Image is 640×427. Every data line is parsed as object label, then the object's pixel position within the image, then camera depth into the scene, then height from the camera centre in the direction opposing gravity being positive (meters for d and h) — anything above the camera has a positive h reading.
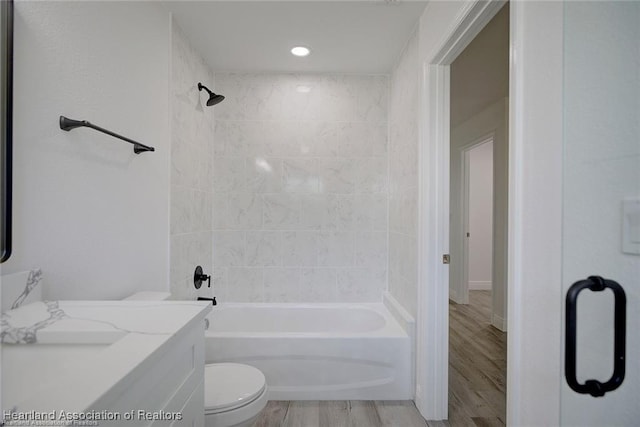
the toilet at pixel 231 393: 1.29 -0.76
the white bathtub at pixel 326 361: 2.09 -0.94
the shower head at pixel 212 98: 2.39 +0.84
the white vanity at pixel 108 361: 0.56 -0.31
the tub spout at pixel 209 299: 2.41 -0.65
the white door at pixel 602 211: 0.73 +0.01
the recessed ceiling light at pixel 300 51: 2.42 +1.23
